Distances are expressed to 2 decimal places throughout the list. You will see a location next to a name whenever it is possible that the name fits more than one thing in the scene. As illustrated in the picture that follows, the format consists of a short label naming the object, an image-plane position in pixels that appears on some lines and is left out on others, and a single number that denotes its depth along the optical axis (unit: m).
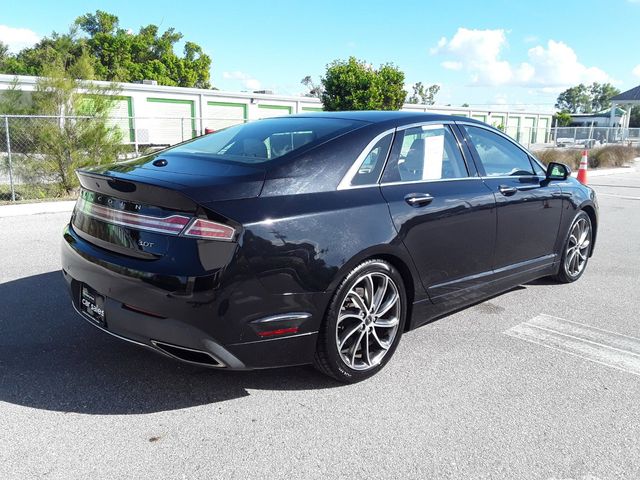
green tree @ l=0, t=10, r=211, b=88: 51.88
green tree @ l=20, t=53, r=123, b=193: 10.69
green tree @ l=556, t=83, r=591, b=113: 150.82
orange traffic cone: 12.83
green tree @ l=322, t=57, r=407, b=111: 18.88
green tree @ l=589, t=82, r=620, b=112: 149.50
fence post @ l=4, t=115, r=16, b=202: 9.98
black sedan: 2.78
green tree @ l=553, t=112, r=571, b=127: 67.69
